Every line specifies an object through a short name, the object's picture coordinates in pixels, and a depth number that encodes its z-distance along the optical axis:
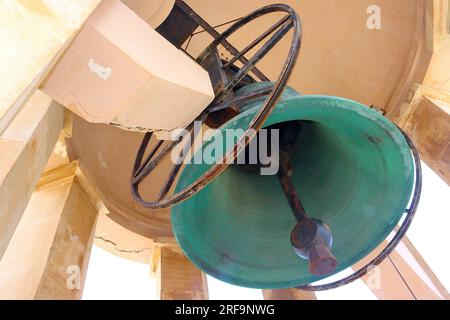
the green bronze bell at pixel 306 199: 1.44
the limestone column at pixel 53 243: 2.07
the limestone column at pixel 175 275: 3.11
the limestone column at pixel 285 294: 3.46
